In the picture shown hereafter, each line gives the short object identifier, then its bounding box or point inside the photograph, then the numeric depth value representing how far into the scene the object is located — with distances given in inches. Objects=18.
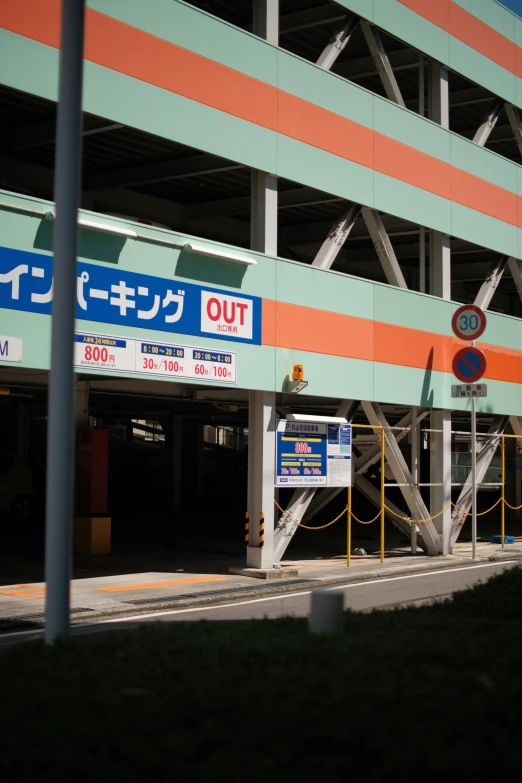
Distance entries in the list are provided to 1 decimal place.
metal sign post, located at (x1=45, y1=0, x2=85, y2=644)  234.5
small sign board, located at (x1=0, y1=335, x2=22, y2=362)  517.0
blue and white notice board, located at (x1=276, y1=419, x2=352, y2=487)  709.9
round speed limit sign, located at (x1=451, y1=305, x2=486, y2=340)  843.4
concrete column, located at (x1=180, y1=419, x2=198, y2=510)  1635.1
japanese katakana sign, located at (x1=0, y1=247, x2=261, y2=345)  528.7
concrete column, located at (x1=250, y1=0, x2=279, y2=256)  693.9
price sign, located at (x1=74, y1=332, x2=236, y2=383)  563.8
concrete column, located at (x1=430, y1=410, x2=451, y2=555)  874.8
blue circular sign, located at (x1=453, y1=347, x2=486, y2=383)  830.5
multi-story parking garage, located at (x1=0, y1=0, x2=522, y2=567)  579.2
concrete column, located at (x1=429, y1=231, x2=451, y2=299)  888.3
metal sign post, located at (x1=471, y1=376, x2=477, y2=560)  824.3
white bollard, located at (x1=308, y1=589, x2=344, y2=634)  232.1
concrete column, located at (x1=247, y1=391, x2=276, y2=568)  692.1
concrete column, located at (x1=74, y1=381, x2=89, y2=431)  803.4
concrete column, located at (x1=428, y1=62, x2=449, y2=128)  884.6
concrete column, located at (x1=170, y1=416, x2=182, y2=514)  1375.5
